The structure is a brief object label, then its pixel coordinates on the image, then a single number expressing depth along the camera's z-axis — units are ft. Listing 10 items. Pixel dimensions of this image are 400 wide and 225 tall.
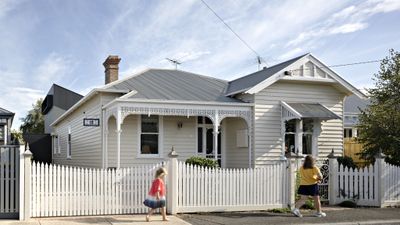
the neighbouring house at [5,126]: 41.50
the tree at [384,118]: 53.52
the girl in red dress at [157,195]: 38.11
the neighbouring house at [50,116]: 112.16
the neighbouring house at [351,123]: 76.59
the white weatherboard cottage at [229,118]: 60.08
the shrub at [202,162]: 53.36
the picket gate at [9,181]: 37.06
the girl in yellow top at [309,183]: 41.47
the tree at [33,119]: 185.68
